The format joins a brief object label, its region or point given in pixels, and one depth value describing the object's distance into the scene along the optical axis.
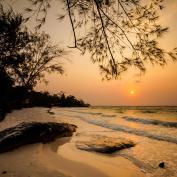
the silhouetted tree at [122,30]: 4.77
